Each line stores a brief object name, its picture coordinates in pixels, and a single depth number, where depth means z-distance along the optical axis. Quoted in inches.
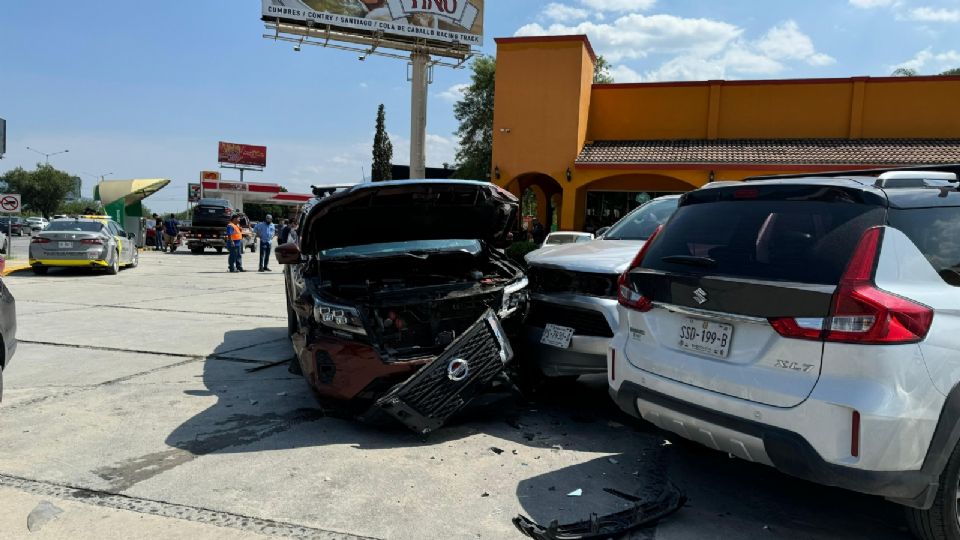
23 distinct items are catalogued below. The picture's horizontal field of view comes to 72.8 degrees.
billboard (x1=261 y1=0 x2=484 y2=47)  1146.0
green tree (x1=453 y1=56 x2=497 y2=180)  1617.9
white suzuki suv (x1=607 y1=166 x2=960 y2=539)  107.5
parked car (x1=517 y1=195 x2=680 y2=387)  191.3
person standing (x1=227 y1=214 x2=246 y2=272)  713.0
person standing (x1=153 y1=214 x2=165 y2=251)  1192.8
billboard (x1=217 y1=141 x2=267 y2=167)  3011.8
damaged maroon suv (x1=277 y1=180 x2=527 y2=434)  178.9
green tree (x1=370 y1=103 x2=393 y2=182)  2361.0
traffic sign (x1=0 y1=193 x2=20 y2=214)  725.3
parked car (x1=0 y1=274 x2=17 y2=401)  195.8
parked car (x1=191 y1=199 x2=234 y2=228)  1073.5
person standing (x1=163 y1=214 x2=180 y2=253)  1159.6
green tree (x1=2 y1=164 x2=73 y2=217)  2901.8
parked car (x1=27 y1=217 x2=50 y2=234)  1793.1
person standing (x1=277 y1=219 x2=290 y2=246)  771.2
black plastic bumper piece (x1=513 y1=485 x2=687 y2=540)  126.3
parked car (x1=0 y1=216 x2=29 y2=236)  1807.8
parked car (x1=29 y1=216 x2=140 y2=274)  626.8
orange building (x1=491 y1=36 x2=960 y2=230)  765.3
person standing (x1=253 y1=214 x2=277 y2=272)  746.8
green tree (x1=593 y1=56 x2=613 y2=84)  1710.1
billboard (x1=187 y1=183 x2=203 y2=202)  2377.0
